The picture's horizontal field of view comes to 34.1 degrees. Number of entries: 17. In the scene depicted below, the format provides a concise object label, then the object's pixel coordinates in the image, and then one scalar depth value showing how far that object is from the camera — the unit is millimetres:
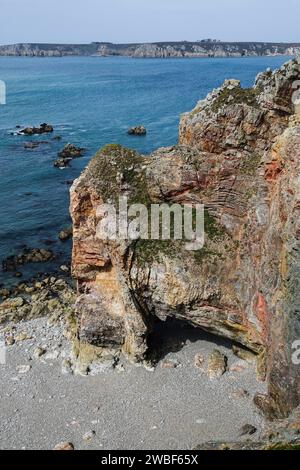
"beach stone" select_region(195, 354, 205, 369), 26272
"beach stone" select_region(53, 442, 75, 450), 21844
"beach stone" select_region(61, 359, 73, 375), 26734
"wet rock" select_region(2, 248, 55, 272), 41719
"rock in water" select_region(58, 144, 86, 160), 74938
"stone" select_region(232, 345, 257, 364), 25989
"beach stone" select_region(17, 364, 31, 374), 27078
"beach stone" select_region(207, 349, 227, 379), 25516
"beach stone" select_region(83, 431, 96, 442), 22328
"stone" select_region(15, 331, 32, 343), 30375
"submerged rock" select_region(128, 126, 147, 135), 86938
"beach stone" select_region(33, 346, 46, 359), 28264
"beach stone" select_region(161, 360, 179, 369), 26312
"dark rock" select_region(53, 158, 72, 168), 70056
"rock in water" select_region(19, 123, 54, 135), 89688
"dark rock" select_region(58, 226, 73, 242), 46562
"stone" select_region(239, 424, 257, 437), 21453
